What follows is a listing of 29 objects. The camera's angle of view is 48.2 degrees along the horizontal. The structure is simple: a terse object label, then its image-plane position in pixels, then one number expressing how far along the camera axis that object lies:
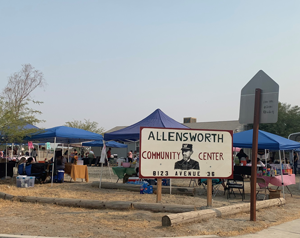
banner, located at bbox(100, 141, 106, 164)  13.67
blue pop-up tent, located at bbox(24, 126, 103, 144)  14.03
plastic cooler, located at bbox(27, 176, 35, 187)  12.65
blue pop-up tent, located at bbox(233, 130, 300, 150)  11.63
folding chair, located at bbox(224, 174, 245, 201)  10.89
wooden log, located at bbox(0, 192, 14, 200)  9.27
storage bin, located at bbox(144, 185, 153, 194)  11.10
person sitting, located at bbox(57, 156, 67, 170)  14.62
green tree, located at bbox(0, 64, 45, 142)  13.46
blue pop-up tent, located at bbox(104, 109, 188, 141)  12.91
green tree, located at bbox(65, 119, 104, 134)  59.78
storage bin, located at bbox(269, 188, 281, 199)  10.06
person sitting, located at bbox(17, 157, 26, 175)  14.48
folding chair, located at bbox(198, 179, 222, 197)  11.79
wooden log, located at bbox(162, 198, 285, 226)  6.24
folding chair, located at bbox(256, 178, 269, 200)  10.71
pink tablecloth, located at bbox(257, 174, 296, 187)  11.09
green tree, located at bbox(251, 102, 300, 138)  39.81
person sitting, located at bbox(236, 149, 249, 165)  16.47
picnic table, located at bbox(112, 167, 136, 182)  13.73
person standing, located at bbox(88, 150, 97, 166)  30.88
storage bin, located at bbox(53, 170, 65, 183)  14.74
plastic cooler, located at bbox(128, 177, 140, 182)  12.88
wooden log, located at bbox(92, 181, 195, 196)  11.03
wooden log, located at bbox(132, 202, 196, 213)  7.42
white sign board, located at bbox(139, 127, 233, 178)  7.73
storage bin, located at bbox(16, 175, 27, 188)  12.43
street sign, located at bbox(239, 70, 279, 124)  6.80
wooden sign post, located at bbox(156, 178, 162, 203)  8.02
